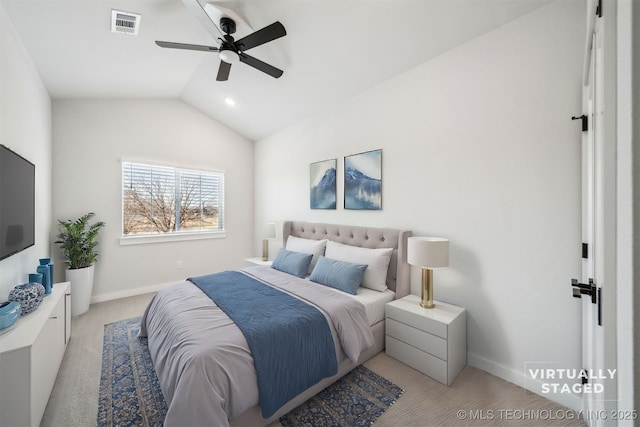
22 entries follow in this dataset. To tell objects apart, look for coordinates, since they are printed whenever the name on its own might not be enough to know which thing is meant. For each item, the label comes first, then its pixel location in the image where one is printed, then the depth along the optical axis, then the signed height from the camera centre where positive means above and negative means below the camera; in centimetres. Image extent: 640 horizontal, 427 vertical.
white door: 104 -16
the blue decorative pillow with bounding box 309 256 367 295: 253 -62
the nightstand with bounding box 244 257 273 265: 397 -76
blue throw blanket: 154 -84
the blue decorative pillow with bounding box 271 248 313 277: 304 -60
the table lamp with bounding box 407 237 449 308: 216 -36
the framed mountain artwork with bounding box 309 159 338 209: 352 +41
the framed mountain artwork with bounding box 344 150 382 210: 297 +40
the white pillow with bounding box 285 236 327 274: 323 -44
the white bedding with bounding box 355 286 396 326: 234 -82
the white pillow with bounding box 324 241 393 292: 260 -51
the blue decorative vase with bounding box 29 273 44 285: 217 -54
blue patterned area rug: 168 -133
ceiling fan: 198 +138
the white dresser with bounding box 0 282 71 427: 143 -92
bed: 136 -83
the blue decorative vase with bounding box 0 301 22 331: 158 -63
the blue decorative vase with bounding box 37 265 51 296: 226 -56
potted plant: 323 -56
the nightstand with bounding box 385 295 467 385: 201 -103
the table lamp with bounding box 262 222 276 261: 423 -38
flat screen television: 175 +8
